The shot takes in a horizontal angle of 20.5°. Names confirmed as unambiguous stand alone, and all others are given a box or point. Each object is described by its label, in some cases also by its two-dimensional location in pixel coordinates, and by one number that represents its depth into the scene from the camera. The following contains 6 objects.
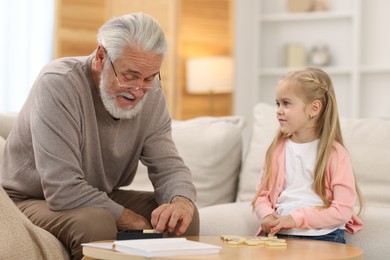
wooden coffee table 2.67
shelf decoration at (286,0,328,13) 8.76
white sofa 4.12
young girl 3.49
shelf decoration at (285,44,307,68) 8.78
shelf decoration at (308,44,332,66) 8.63
